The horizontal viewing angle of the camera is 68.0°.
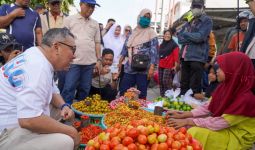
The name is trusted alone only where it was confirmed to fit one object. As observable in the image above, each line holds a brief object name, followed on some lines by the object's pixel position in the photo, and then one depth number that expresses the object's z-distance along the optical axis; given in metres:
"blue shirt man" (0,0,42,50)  2.71
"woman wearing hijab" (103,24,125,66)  5.12
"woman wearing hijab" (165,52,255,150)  1.96
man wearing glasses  1.45
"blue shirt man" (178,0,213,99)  3.63
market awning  6.90
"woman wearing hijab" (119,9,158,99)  3.74
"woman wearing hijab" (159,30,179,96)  5.00
